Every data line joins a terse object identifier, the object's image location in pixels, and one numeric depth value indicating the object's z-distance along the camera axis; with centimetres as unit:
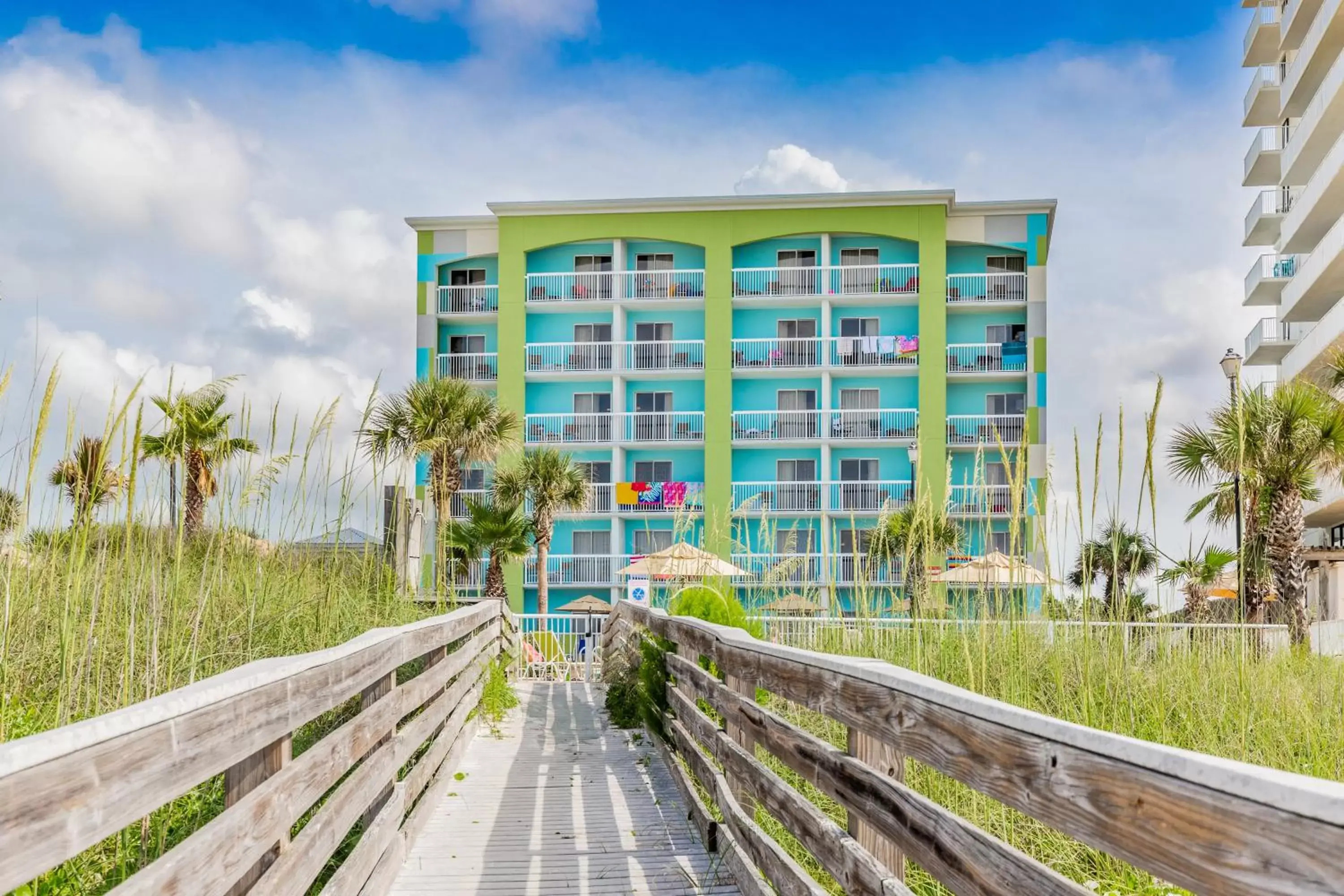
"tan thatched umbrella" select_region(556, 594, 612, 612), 2797
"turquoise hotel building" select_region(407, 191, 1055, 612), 3231
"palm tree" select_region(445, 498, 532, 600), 2009
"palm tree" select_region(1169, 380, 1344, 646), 1324
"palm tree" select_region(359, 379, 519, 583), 2211
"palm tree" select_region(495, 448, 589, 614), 2375
